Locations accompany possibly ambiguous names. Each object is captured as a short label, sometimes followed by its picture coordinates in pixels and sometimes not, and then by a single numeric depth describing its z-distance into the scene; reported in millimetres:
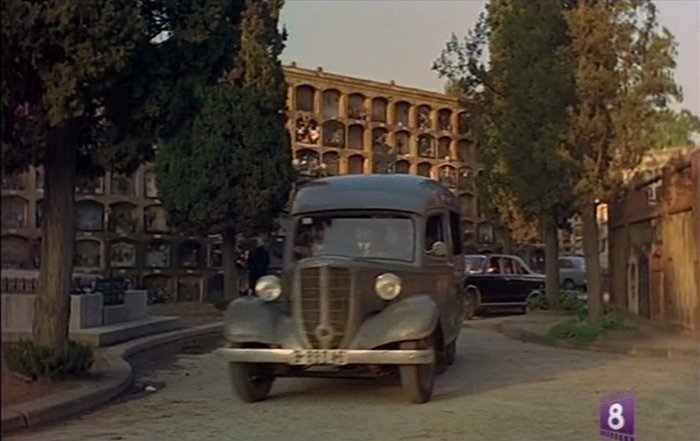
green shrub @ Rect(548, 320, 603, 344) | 16812
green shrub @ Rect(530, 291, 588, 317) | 24703
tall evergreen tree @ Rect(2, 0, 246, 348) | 9141
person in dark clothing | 22453
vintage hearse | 10023
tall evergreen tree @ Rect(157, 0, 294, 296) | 24203
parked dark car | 25344
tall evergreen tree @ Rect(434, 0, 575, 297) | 17453
